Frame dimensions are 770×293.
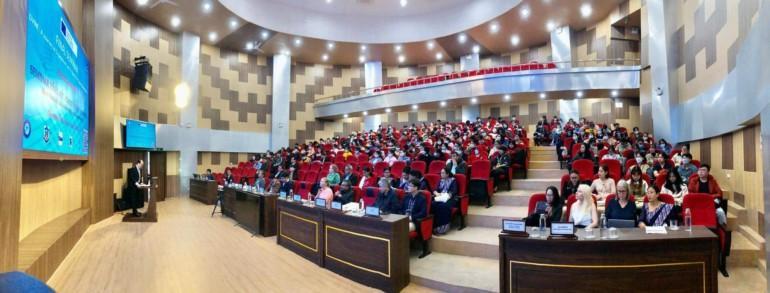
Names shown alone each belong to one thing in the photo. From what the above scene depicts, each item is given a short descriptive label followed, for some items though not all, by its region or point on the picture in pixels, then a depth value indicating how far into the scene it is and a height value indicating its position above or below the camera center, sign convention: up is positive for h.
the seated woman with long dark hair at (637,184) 4.28 -0.36
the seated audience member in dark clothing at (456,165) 5.67 -0.18
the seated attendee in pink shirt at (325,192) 5.25 -0.53
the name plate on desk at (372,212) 3.58 -0.55
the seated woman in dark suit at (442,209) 4.35 -0.63
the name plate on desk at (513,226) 2.71 -0.52
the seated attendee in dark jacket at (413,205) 4.03 -0.56
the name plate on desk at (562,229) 2.62 -0.52
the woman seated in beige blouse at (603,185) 4.35 -0.37
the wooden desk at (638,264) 2.48 -0.72
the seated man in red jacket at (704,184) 4.02 -0.34
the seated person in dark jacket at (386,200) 4.29 -0.53
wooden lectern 6.90 -1.13
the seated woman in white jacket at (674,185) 4.34 -0.38
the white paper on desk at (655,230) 2.68 -0.55
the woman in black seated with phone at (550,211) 3.44 -0.53
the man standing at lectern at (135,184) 7.12 -0.57
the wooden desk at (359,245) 3.34 -0.89
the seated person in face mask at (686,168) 4.89 -0.20
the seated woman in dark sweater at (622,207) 3.36 -0.48
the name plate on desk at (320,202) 4.29 -0.55
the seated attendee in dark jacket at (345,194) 4.98 -0.54
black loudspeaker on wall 10.03 +2.12
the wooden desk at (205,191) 10.04 -1.00
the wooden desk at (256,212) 5.81 -0.93
